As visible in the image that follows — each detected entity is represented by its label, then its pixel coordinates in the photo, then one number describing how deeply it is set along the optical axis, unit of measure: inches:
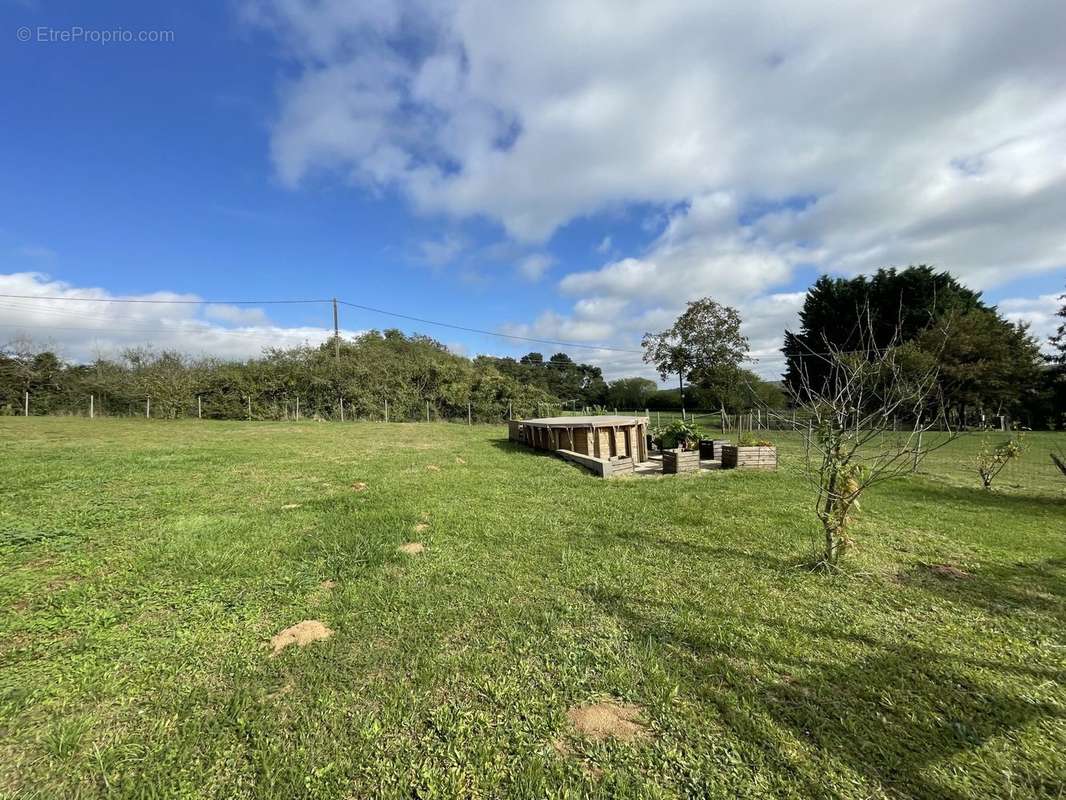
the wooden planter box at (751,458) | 306.7
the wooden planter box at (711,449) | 335.3
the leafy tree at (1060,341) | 1083.3
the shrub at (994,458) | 287.4
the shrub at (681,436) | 349.1
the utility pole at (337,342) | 854.8
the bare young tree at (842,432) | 129.4
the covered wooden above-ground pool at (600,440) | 324.5
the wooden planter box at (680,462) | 287.9
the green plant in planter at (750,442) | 315.3
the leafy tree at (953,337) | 850.1
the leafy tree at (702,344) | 1092.5
